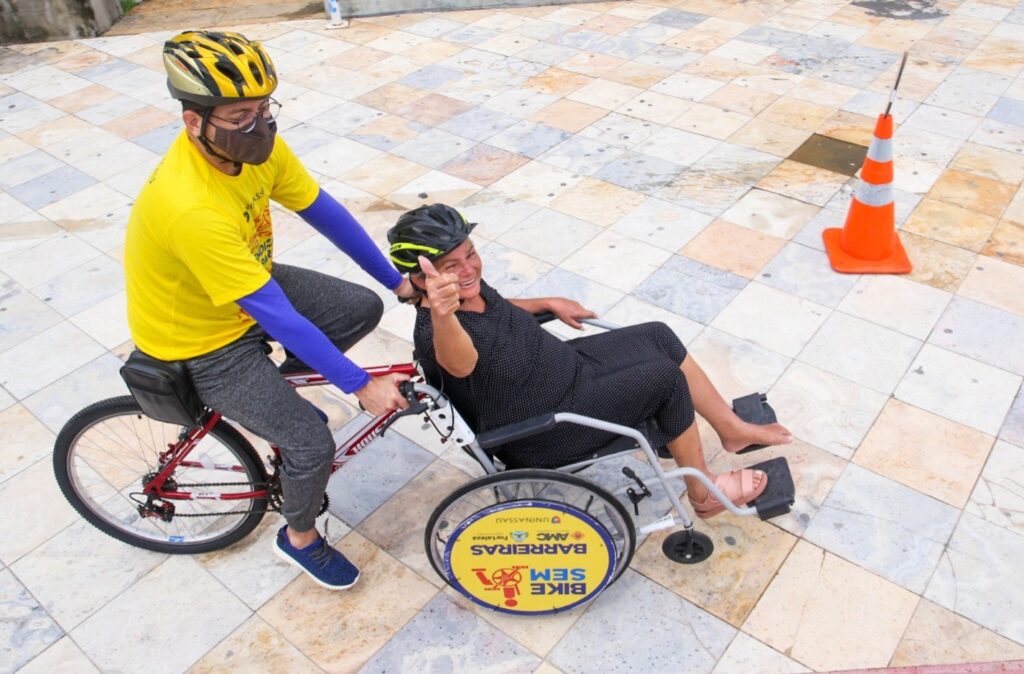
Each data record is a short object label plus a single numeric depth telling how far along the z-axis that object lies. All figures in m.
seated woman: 2.77
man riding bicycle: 2.51
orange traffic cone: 4.73
